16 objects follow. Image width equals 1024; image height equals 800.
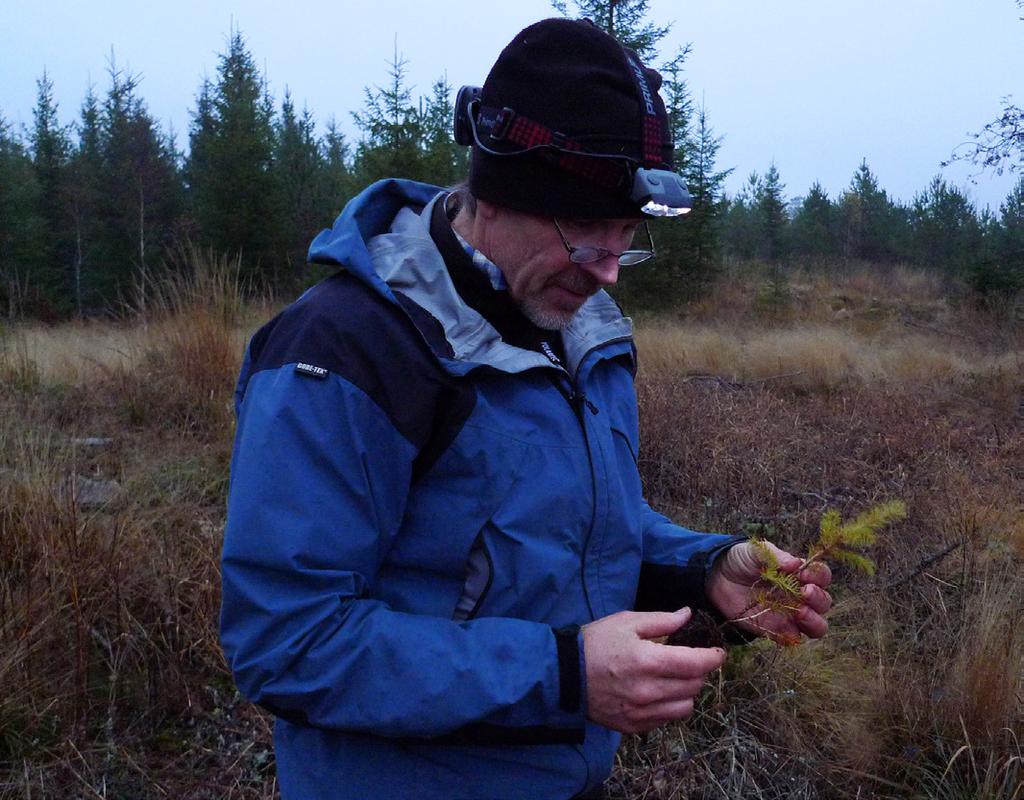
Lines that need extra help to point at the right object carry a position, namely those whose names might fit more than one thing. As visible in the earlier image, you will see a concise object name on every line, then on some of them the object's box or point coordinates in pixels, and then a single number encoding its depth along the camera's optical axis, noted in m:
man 1.19
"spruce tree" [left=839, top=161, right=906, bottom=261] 33.16
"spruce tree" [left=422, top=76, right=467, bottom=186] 16.03
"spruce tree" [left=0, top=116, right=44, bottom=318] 23.72
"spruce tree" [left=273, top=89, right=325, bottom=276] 24.08
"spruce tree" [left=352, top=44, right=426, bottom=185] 15.83
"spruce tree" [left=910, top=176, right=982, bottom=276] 29.61
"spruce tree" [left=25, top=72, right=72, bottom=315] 24.39
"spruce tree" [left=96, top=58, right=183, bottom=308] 24.95
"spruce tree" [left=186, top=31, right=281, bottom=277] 22.06
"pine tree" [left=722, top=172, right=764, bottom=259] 33.47
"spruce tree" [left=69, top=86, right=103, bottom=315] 25.09
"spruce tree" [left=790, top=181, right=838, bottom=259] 33.72
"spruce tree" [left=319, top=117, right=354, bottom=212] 23.41
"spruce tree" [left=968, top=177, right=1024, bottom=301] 17.48
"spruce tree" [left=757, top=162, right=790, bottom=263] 32.69
